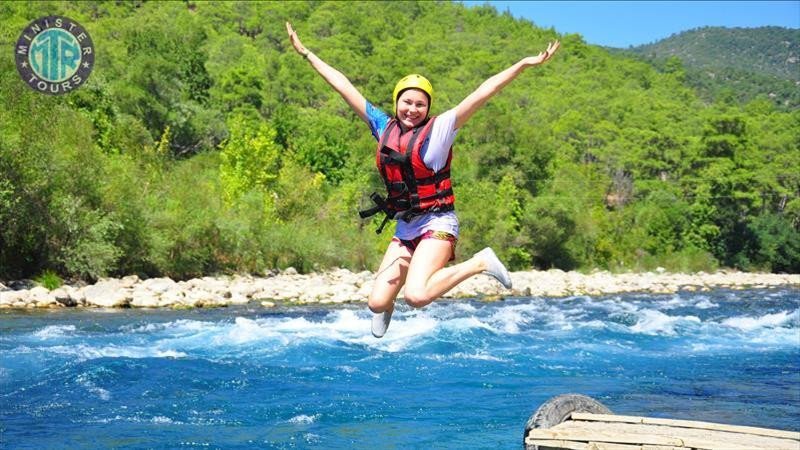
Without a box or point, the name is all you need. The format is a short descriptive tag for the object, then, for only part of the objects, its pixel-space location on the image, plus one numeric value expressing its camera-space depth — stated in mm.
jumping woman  6762
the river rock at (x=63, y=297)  21156
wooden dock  5660
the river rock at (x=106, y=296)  21641
